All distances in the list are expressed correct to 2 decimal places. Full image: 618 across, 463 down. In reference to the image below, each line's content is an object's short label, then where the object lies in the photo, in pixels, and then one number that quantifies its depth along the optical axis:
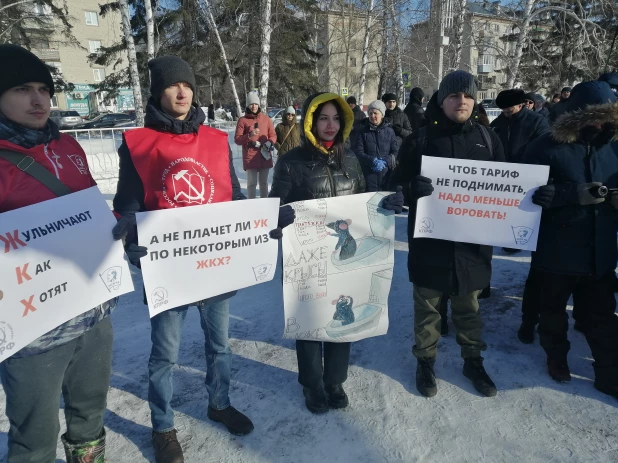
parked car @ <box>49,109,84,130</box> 27.44
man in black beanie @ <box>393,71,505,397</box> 2.61
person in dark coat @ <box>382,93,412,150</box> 7.33
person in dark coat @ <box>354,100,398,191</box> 6.16
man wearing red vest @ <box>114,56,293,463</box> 2.09
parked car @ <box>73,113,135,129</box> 26.22
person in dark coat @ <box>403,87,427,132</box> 7.96
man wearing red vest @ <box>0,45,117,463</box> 1.69
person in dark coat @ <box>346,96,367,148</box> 6.82
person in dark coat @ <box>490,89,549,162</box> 4.85
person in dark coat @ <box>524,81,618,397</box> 2.54
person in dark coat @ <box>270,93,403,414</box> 2.52
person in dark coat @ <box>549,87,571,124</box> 6.14
